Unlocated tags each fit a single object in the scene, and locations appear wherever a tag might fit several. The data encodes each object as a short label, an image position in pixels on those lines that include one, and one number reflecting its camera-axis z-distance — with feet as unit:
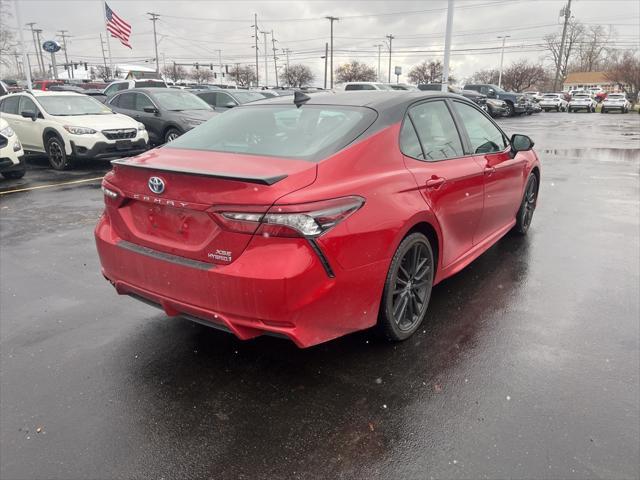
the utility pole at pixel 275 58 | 320.91
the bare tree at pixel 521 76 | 258.78
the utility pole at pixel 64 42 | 304.34
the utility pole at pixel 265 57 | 258.57
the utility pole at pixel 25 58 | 72.14
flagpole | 94.61
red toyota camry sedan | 8.23
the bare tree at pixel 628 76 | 177.58
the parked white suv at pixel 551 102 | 138.10
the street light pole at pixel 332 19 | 239.13
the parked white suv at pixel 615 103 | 132.36
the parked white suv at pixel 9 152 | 29.25
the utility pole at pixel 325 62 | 246.02
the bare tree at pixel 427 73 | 271.06
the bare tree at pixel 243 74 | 298.76
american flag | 93.91
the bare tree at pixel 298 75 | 291.13
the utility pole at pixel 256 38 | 284.78
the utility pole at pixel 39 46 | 271.49
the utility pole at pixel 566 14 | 183.83
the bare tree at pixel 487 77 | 298.72
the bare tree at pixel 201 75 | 327.88
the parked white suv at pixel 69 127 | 34.14
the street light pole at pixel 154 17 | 249.96
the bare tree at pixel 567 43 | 284.41
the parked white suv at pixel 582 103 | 135.23
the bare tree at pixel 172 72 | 334.65
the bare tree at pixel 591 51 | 299.52
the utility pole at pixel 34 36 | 271.37
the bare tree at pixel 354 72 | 291.65
